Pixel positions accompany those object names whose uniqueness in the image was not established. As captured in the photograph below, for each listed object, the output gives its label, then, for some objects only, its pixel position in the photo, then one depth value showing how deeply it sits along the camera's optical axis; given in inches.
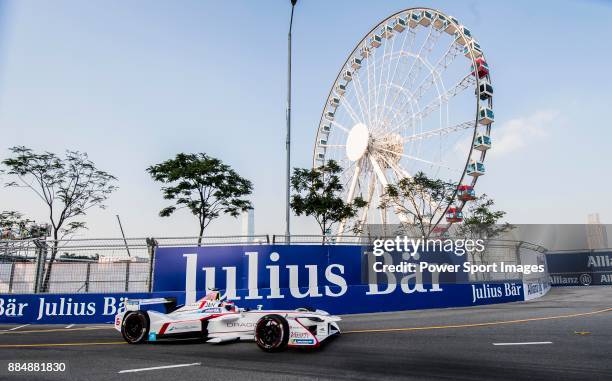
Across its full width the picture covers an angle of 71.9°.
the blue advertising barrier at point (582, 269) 1277.1
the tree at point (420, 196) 1390.3
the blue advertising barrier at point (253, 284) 500.1
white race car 289.0
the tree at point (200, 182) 1080.8
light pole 671.2
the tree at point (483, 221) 1726.1
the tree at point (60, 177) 1078.4
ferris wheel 1242.6
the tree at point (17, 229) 1441.3
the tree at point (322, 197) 1290.6
